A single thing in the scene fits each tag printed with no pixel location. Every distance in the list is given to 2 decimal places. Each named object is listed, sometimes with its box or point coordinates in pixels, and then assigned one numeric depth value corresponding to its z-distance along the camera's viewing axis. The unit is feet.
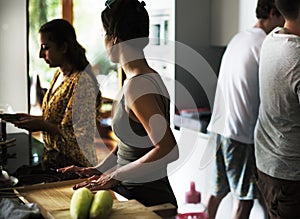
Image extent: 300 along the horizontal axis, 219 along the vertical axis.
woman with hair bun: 6.03
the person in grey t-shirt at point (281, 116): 8.02
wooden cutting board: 5.27
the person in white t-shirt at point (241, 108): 9.86
